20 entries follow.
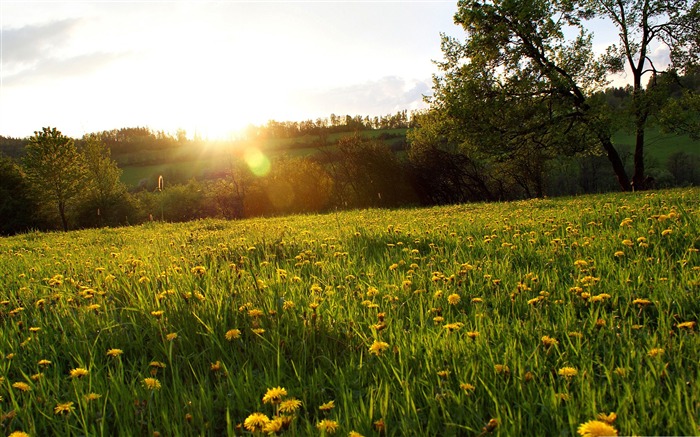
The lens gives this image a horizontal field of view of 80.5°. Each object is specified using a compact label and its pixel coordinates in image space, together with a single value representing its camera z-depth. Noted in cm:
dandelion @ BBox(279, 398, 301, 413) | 164
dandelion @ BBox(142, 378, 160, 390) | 206
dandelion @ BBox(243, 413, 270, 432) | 154
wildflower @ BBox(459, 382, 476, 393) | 183
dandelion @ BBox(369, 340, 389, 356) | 215
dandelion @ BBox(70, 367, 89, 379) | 205
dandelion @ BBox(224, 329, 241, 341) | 247
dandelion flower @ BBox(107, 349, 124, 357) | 233
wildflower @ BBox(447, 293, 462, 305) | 289
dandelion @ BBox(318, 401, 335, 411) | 174
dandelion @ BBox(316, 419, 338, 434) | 157
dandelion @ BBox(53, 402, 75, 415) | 185
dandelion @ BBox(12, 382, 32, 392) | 205
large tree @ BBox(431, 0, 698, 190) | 2066
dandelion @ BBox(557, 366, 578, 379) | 180
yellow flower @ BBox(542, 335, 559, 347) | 209
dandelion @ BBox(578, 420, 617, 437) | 126
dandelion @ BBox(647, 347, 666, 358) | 191
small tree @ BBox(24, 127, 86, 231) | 3909
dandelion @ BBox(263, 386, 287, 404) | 175
